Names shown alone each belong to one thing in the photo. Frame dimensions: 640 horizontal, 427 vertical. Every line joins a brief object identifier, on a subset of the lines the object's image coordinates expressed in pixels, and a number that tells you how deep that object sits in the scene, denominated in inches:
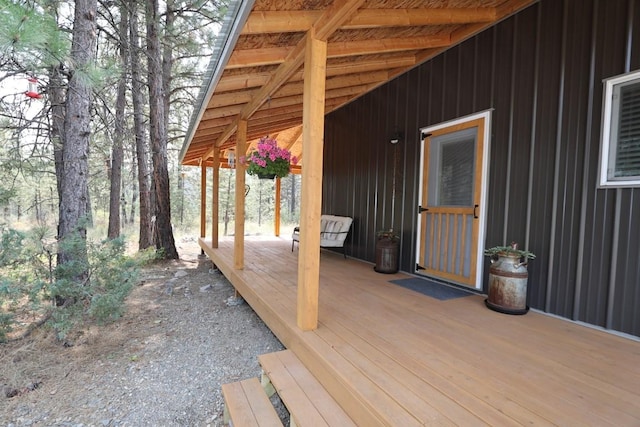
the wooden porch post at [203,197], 296.5
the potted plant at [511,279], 106.1
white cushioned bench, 207.9
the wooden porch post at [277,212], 330.8
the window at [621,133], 89.6
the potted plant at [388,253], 167.6
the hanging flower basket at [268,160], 163.9
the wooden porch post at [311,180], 86.4
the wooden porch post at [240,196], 160.6
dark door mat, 129.2
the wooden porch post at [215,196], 239.6
